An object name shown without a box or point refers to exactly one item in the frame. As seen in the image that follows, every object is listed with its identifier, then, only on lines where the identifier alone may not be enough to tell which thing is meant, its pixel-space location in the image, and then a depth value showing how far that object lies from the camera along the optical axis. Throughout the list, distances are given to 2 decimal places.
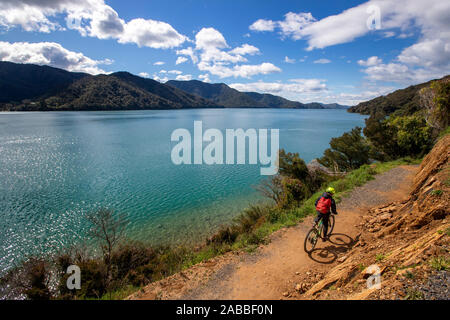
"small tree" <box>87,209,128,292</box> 10.29
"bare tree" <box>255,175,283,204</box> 18.84
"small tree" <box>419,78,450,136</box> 20.33
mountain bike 8.40
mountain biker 8.05
